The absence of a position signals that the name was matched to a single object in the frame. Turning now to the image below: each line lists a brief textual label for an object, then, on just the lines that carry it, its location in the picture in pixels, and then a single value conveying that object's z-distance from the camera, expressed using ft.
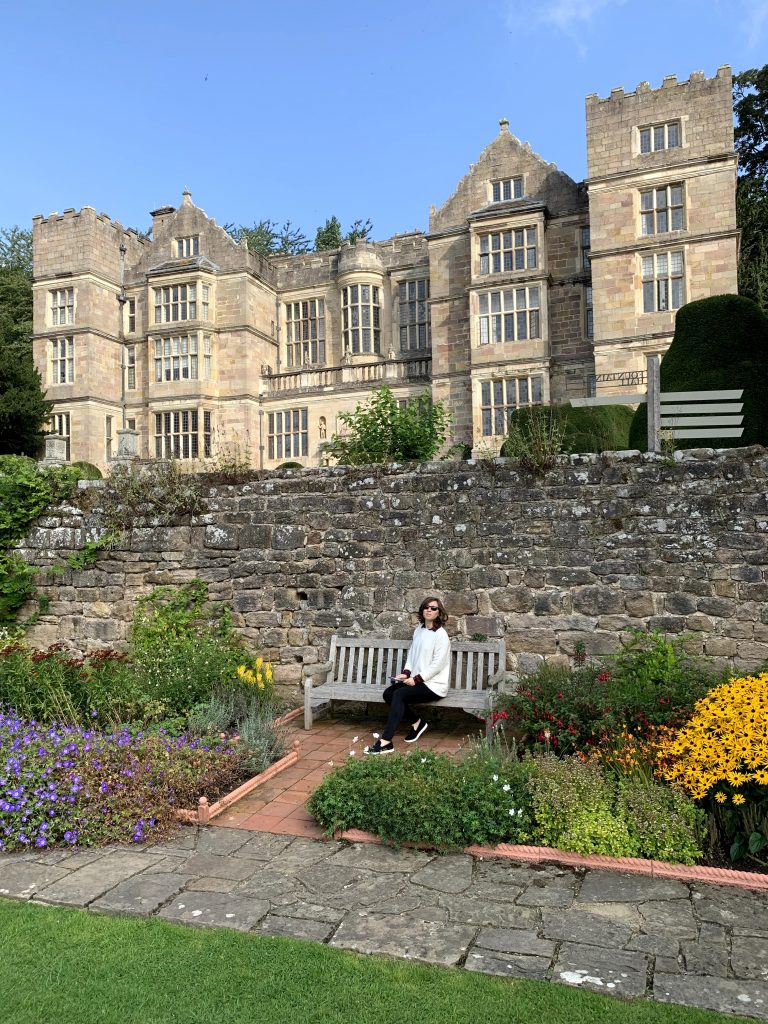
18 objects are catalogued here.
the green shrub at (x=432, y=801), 14.99
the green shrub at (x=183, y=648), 22.68
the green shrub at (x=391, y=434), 32.63
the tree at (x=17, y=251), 123.85
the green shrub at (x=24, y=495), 30.09
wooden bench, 22.49
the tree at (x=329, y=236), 134.41
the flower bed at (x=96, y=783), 15.83
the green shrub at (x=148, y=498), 28.68
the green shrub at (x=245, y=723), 20.01
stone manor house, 69.62
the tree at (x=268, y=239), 141.28
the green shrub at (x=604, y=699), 17.95
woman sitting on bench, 21.86
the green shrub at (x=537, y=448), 24.21
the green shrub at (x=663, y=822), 14.11
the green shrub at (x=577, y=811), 14.42
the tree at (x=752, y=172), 77.77
